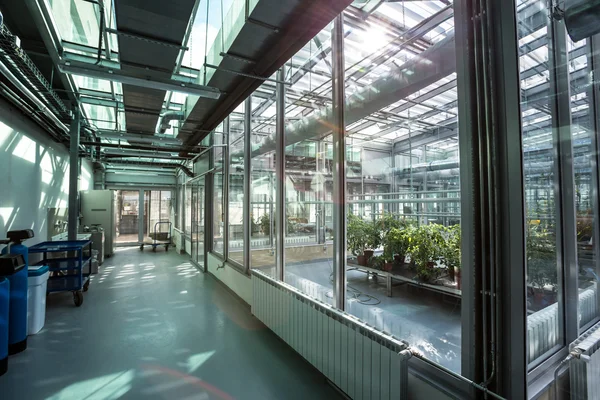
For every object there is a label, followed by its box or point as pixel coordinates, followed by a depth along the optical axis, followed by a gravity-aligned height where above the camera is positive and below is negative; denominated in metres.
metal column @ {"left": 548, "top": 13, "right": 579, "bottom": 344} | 1.49 +0.13
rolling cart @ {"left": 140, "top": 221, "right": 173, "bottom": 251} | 8.83 -0.99
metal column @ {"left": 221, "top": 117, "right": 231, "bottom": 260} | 4.71 +0.31
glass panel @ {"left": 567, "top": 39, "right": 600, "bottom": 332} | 1.58 +0.20
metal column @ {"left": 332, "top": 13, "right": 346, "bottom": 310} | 2.17 +0.35
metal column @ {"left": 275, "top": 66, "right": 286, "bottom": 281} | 3.13 +0.31
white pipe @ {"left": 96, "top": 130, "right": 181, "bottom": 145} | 4.18 +1.17
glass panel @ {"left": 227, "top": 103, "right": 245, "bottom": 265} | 4.27 +0.35
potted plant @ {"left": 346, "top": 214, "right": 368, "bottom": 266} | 2.29 -0.25
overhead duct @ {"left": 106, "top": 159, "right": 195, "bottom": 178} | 7.68 +1.35
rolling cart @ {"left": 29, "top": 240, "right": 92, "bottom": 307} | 3.76 -0.79
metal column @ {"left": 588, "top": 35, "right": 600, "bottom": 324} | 1.57 +0.51
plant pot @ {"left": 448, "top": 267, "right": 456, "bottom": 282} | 2.02 -0.49
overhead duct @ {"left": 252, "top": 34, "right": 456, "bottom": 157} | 1.65 +0.85
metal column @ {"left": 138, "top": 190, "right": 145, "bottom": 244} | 10.14 -0.26
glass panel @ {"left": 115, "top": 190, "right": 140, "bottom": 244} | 10.41 -0.19
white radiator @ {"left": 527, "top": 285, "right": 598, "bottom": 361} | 1.40 -0.64
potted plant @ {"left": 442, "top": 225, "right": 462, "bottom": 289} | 1.72 -0.33
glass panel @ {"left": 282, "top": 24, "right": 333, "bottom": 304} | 2.46 +0.37
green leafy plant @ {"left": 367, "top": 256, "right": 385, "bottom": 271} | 2.76 -0.56
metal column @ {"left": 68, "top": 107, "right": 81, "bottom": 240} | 4.55 +0.56
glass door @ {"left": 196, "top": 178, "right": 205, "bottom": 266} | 6.18 -0.30
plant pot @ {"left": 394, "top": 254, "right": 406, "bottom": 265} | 2.65 -0.50
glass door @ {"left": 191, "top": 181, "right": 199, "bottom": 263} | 6.78 -0.29
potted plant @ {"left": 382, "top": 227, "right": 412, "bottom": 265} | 2.50 -0.35
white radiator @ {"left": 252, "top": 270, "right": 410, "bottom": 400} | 1.50 -0.93
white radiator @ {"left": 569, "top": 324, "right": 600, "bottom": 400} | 1.40 -0.86
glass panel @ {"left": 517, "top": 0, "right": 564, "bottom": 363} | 1.29 +0.16
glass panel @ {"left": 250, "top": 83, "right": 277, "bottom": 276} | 3.44 +0.31
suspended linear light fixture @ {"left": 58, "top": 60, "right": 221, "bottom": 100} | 2.17 +1.13
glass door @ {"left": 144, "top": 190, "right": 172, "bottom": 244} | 10.50 -0.05
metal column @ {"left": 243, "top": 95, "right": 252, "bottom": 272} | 3.95 +0.57
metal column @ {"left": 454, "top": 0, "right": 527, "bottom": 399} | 1.18 +0.02
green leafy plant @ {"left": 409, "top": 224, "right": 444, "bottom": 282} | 2.17 -0.37
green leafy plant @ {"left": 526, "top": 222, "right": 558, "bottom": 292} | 1.30 -0.26
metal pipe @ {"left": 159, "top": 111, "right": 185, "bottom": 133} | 4.38 +1.51
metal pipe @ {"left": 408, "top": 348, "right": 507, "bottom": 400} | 1.17 -0.82
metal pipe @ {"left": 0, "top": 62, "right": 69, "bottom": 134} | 2.56 +1.35
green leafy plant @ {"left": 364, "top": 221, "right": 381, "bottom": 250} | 2.48 -0.25
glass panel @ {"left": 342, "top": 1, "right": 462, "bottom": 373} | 1.73 +0.20
